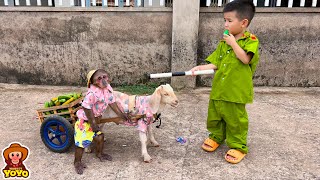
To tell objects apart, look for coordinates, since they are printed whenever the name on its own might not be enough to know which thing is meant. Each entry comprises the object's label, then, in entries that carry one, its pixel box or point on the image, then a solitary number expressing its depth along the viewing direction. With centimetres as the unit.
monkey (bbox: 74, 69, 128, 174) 309
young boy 308
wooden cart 330
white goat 321
